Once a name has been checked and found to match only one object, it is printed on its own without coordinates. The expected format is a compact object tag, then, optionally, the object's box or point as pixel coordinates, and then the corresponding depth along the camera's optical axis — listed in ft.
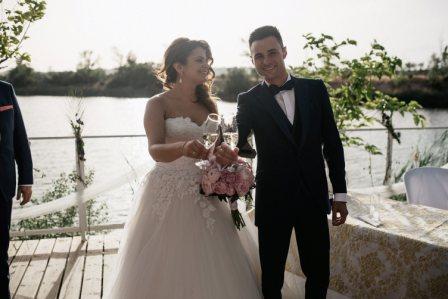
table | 7.14
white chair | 11.48
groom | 6.79
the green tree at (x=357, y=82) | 13.67
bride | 7.38
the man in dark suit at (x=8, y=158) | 7.73
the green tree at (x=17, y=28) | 12.11
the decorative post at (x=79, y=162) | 13.70
